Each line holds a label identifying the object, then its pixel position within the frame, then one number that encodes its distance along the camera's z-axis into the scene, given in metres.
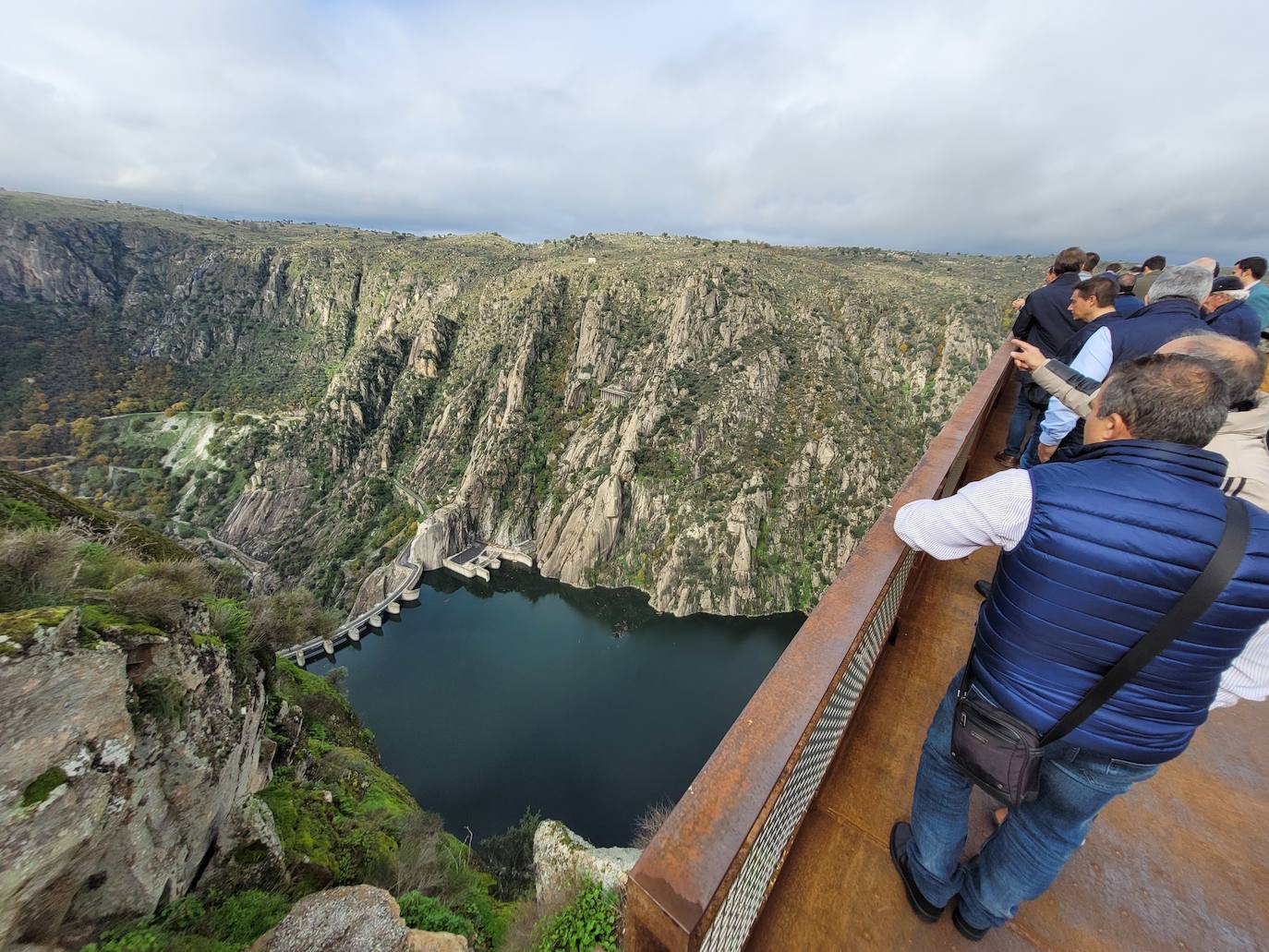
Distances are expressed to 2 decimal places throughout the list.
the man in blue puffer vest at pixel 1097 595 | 1.27
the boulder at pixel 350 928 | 5.68
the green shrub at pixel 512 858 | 15.00
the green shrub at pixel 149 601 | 6.32
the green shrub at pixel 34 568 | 5.83
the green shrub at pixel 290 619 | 14.45
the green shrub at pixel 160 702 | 5.87
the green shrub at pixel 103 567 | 7.15
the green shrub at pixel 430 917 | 7.28
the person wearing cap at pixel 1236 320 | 3.75
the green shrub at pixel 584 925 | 5.21
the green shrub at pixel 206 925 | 4.98
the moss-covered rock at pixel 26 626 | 4.60
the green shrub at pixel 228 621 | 8.09
